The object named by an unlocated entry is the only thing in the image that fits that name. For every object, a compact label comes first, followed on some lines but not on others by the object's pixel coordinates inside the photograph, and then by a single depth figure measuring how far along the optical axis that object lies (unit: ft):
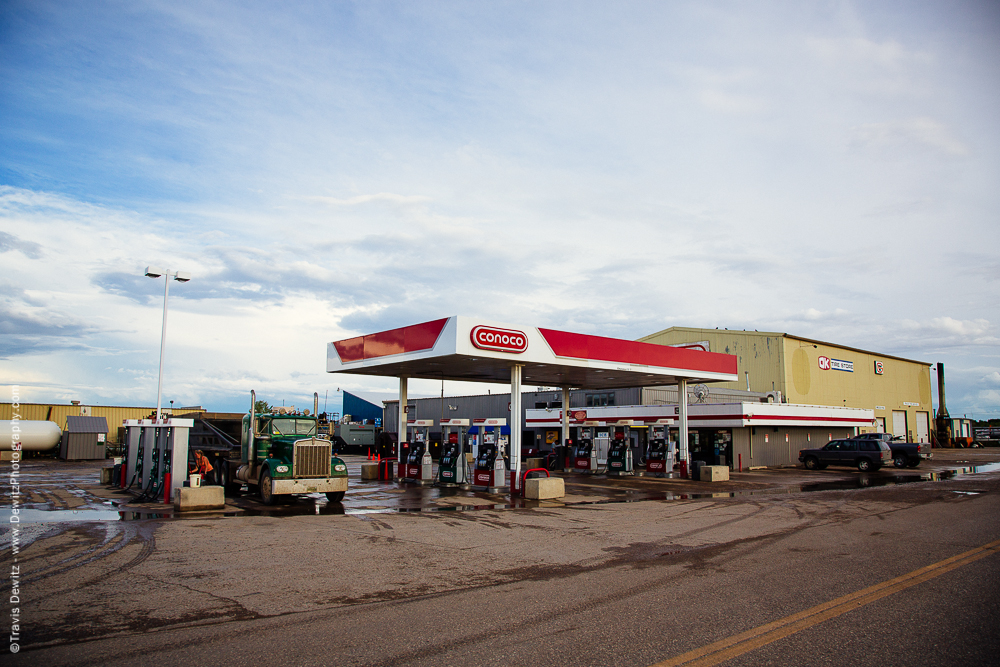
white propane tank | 128.57
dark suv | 105.70
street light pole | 62.64
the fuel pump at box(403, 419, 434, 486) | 76.07
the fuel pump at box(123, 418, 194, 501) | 55.21
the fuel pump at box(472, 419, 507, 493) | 69.31
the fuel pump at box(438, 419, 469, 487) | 71.36
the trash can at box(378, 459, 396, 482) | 82.04
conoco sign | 61.98
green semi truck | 54.39
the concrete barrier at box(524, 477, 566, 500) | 60.03
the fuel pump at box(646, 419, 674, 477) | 90.99
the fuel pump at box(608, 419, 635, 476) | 94.12
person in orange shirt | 56.70
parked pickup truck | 110.32
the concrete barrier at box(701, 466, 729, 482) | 82.74
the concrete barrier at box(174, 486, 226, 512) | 49.75
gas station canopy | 62.44
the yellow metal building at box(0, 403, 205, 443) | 153.57
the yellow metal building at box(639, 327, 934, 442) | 154.51
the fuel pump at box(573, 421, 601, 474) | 100.01
